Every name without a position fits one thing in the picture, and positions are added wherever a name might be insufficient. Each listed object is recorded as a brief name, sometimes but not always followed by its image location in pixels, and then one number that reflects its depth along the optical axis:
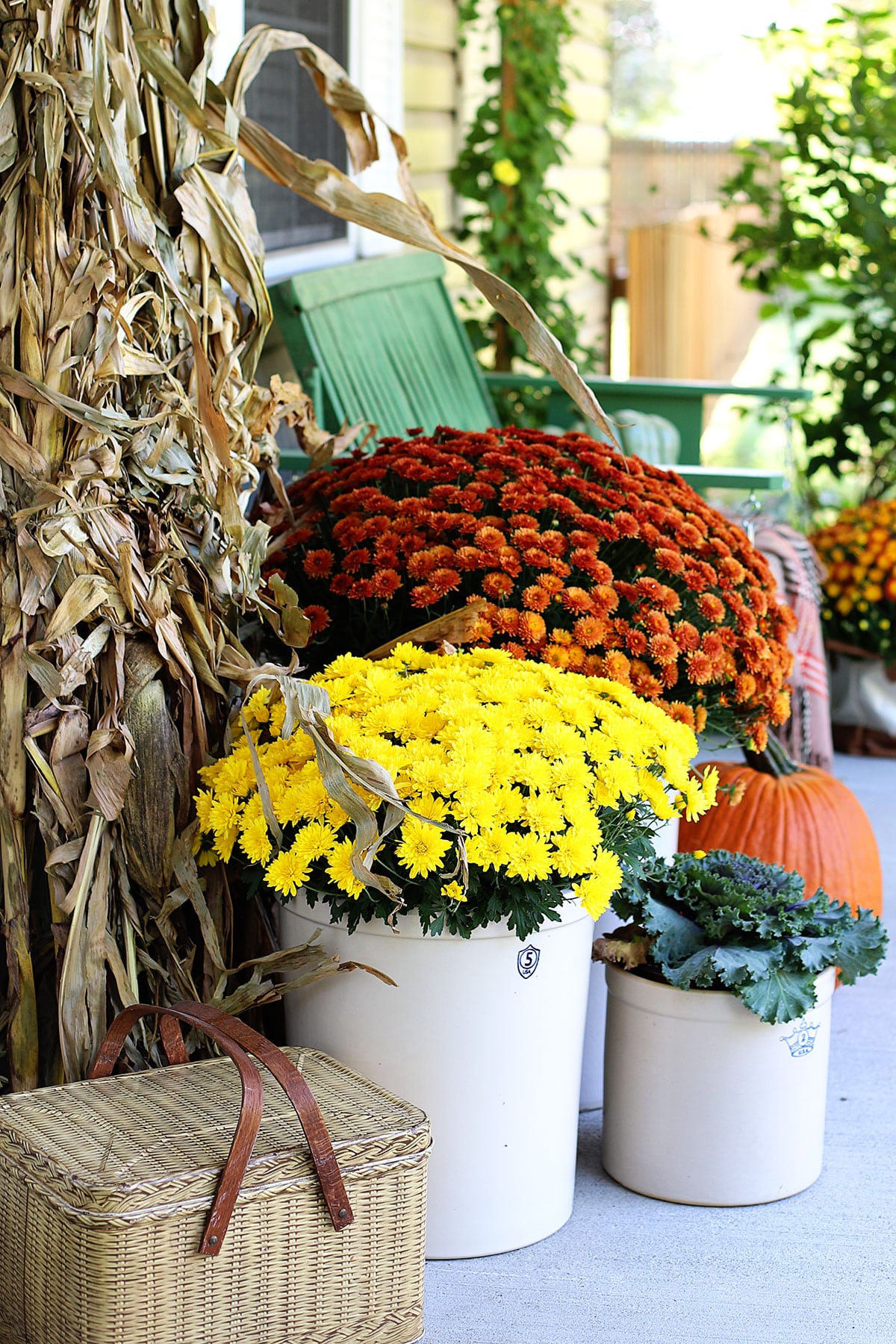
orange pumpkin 3.66
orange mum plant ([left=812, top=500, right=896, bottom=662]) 5.15
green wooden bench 4.08
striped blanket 4.27
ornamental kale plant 3.11
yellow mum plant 2.94
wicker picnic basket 2.78
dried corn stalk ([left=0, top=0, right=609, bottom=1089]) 2.99
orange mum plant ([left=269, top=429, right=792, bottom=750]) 3.27
